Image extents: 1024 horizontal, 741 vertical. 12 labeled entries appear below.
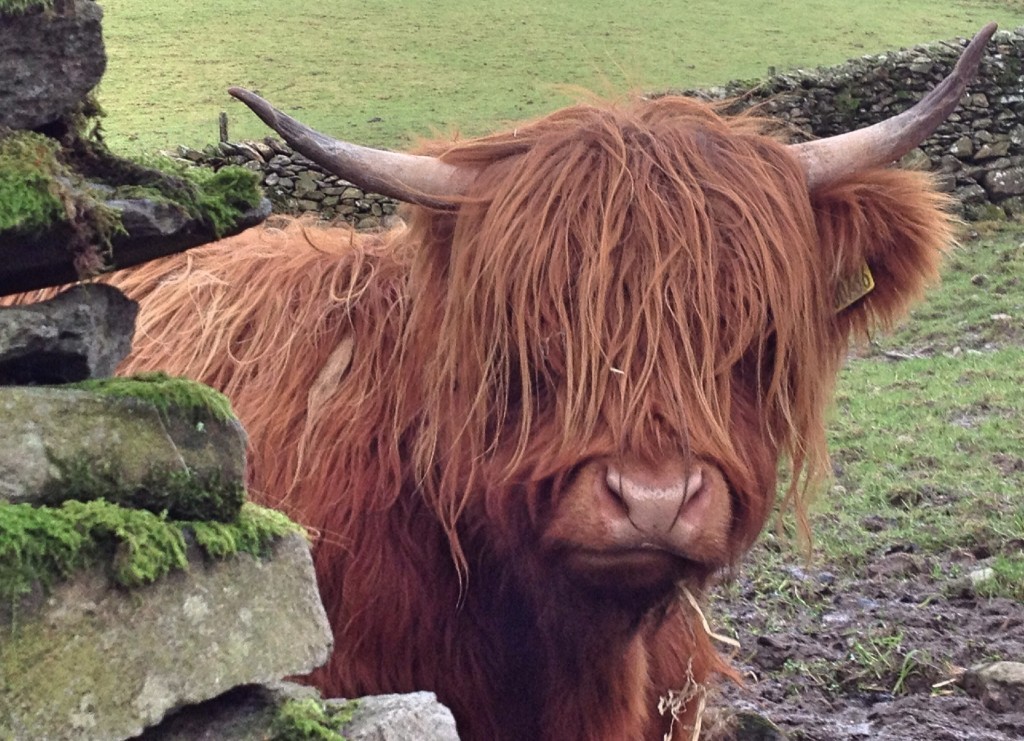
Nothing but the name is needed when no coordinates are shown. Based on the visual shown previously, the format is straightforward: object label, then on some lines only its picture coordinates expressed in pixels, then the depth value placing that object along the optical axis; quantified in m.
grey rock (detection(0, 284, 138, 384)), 1.63
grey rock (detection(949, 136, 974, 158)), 15.31
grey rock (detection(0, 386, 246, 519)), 1.45
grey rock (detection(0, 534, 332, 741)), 1.33
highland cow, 2.38
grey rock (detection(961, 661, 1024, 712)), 3.61
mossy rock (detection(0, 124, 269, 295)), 1.55
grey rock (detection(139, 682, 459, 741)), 1.58
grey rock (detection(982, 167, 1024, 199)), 14.92
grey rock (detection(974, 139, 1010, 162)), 15.29
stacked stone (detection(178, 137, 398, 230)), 13.46
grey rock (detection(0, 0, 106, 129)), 1.56
